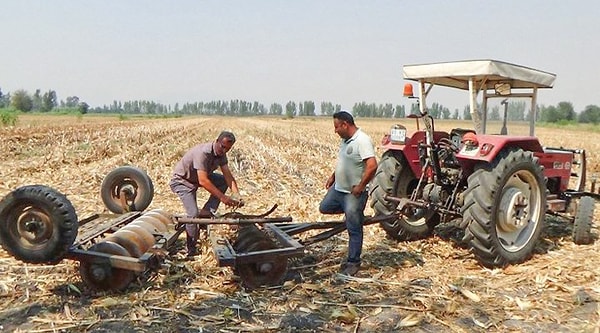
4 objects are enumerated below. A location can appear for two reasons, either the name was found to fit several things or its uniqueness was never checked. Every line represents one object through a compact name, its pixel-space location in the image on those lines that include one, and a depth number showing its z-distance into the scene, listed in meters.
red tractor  5.16
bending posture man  5.34
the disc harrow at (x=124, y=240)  4.15
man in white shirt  5.01
